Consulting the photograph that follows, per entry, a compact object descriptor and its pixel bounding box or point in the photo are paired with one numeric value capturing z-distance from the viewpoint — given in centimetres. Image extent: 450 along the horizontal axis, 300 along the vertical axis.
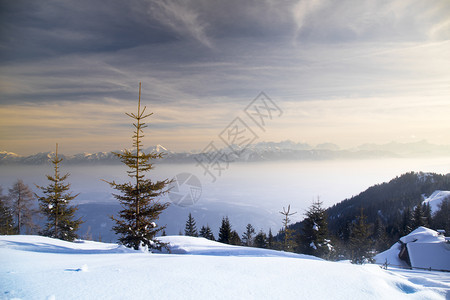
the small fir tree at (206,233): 4993
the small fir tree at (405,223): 5492
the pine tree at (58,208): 1842
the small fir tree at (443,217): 5911
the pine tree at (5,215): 2539
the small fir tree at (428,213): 6031
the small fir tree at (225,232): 4116
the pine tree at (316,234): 2194
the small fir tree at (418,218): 4469
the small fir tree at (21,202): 2481
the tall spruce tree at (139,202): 1105
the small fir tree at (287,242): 2262
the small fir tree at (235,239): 4688
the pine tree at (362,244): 2947
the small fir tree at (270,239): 4958
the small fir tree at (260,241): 5082
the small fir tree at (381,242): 5270
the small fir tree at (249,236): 5697
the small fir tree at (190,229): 4906
